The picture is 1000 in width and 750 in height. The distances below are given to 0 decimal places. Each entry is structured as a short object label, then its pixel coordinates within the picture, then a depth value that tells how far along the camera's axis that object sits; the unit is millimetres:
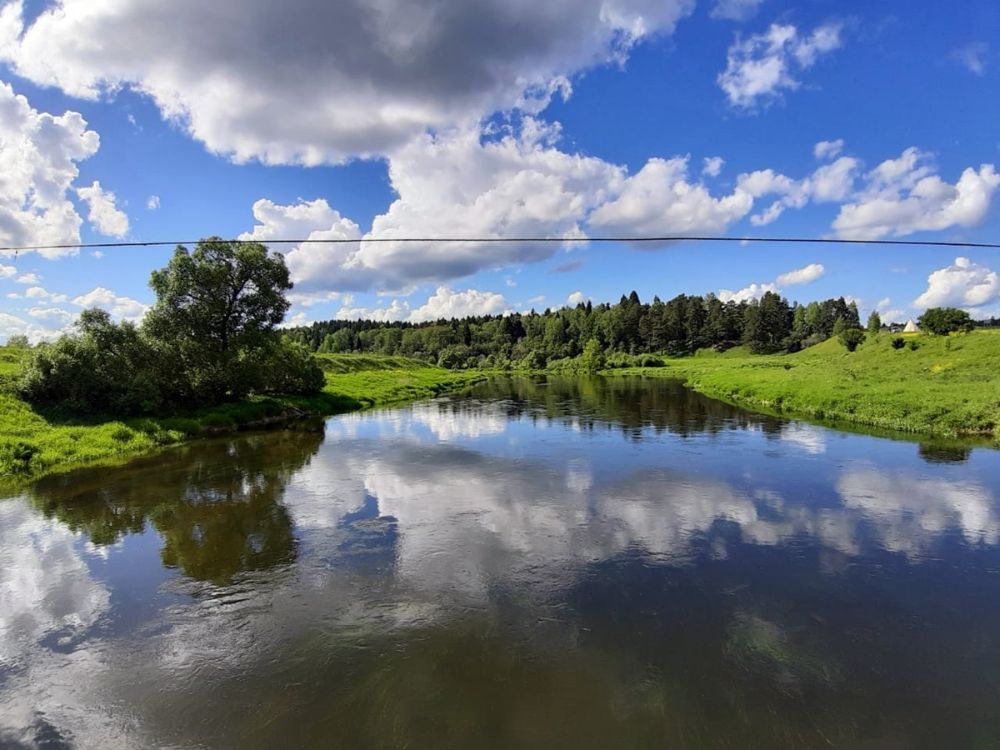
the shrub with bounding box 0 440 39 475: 23981
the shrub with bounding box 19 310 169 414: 30547
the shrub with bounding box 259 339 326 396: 48656
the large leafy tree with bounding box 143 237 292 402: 40188
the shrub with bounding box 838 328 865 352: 82625
